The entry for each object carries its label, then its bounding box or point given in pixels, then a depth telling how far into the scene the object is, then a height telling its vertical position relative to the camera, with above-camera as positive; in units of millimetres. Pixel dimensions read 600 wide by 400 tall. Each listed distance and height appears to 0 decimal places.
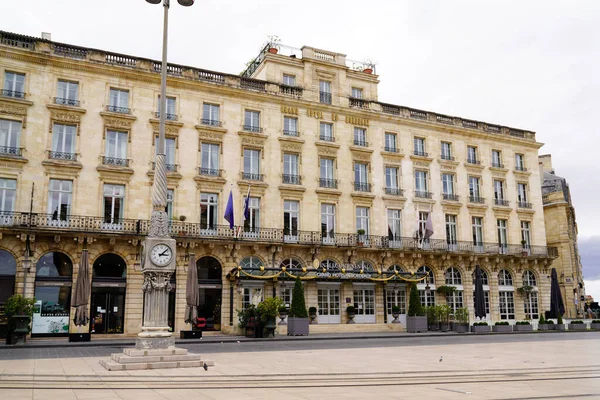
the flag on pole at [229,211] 29297 +5072
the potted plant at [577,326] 34469 -1245
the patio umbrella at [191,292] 22920 +664
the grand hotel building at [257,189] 28359 +7090
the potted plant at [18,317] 22234 -331
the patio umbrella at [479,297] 31456 +523
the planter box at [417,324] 31812 -987
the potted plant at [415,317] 31828 -596
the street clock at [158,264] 14578 +1160
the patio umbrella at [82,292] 21969 +661
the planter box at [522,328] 33406 -1314
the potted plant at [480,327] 31991 -1194
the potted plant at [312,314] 32625 -401
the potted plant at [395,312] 34312 -328
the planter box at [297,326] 28547 -961
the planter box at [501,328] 32375 -1269
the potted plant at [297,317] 28562 -499
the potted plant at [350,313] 33781 -368
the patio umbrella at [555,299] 33656 +404
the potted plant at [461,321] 31953 -849
